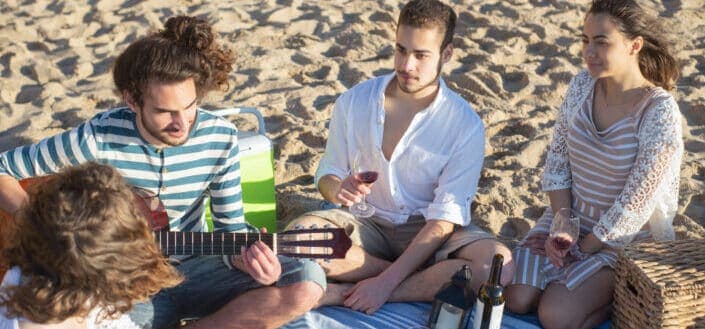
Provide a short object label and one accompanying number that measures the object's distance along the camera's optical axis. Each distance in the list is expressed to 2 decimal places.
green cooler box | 4.05
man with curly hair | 3.21
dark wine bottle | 3.02
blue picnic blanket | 3.41
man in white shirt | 3.54
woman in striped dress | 3.39
